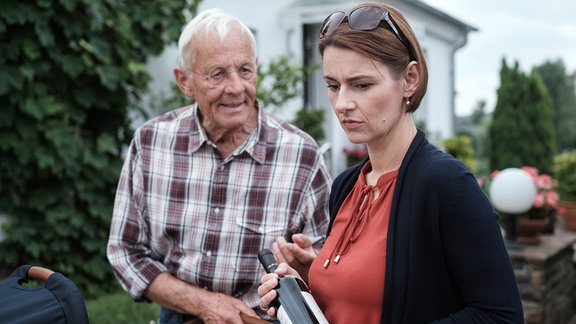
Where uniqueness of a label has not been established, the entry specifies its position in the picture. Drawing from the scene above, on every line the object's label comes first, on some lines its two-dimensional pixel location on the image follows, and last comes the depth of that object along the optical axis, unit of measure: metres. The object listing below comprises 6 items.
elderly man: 2.03
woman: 1.24
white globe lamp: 4.78
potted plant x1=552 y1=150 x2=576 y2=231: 6.82
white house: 8.05
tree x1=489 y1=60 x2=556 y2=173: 9.21
